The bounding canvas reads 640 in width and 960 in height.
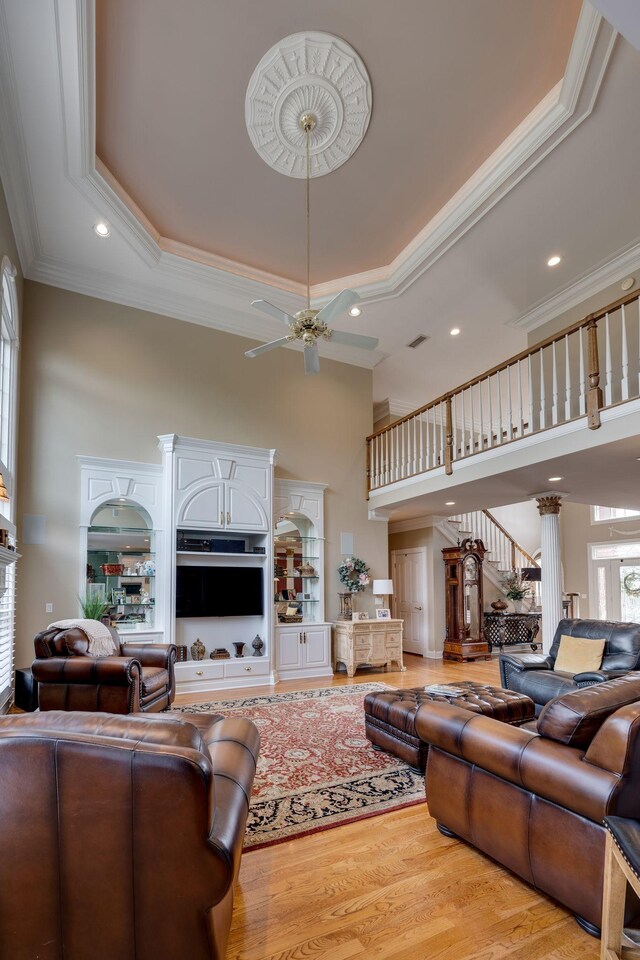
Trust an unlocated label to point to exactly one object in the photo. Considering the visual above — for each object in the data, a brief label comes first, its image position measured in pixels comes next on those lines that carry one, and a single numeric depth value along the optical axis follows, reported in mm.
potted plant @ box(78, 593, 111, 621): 5812
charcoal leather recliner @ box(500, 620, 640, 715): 4590
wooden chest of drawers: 7434
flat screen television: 6594
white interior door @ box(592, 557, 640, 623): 9984
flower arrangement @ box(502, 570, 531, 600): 10312
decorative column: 6723
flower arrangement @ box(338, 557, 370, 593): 7879
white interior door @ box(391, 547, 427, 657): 9725
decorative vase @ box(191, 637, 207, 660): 6551
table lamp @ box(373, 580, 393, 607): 8029
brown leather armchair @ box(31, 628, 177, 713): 4113
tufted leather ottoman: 3676
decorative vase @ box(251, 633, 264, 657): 6887
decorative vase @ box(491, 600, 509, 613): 10188
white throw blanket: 4641
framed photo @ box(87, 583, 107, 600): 6090
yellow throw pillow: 5047
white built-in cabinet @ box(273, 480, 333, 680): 7172
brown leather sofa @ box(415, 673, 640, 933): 1943
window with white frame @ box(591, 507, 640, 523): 10180
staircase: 10094
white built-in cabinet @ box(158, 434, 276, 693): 6500
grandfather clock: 9281
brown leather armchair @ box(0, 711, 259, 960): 1383
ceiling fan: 4387
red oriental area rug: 2994
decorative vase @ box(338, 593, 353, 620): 7895
